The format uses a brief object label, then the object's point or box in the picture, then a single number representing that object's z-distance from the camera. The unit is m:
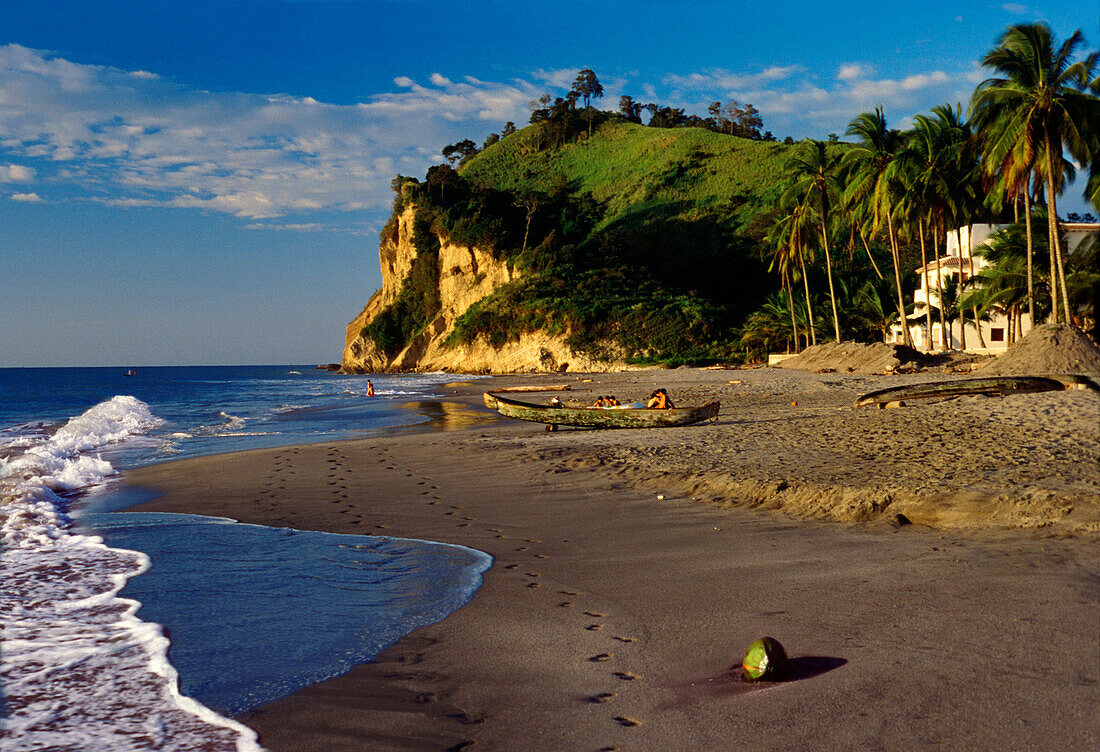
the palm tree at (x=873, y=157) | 35.03
